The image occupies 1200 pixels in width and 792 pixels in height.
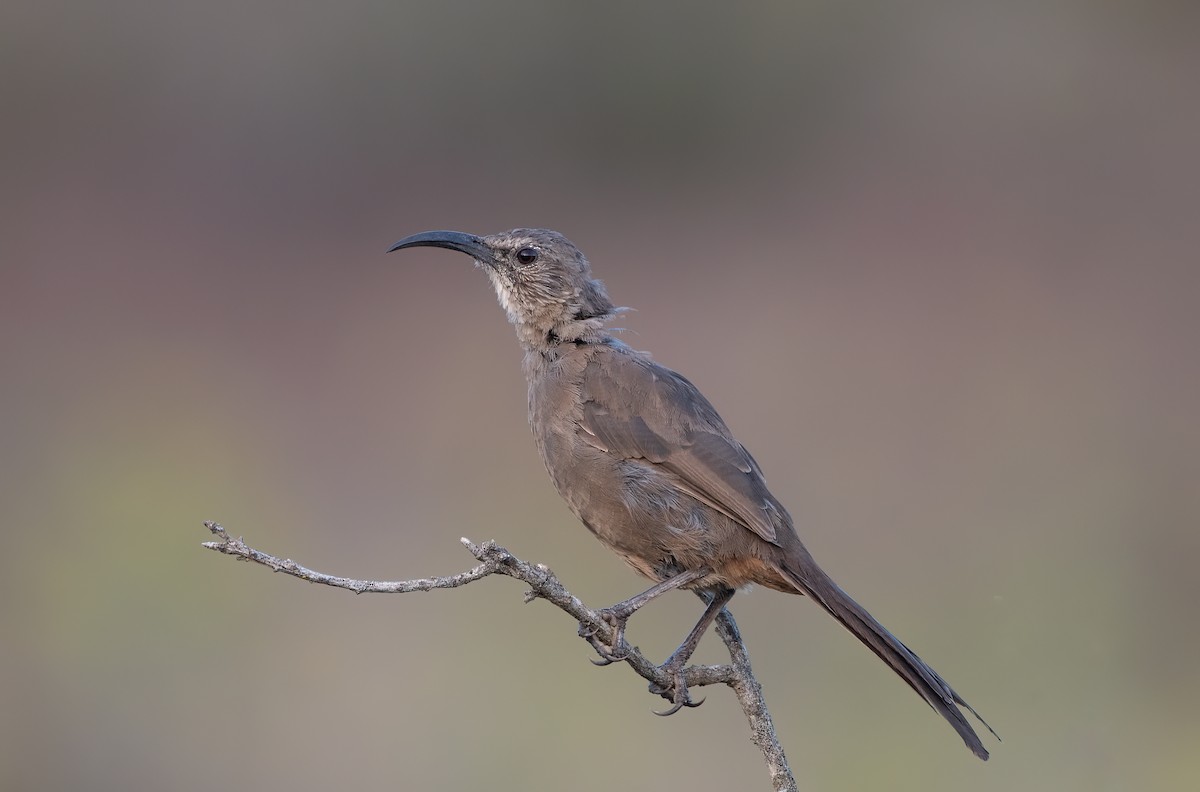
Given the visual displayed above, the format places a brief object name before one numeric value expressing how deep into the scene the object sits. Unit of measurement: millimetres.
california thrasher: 8227
